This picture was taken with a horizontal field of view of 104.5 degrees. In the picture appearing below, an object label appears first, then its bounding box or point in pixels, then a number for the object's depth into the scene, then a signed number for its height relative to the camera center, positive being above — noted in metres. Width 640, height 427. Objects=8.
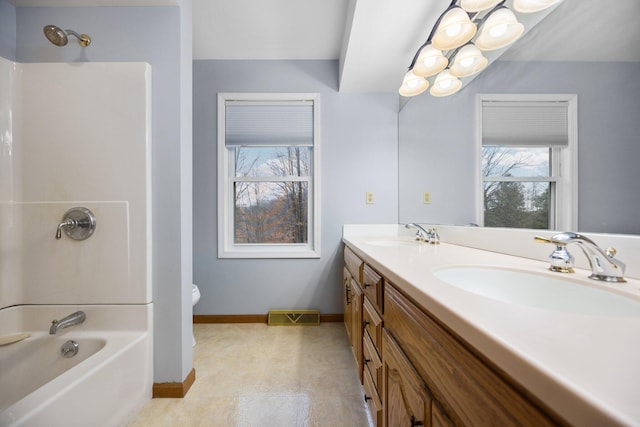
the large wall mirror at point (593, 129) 0.65 +0.25
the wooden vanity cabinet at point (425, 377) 0.33 -0.32
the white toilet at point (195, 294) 1.80 -0.61
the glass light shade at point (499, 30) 0.97 +0.74
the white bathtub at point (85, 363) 0.86 -0.64
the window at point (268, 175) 2.27 +0.34
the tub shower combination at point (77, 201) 1.26 +0.06
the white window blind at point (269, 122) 2.29 +0.83
